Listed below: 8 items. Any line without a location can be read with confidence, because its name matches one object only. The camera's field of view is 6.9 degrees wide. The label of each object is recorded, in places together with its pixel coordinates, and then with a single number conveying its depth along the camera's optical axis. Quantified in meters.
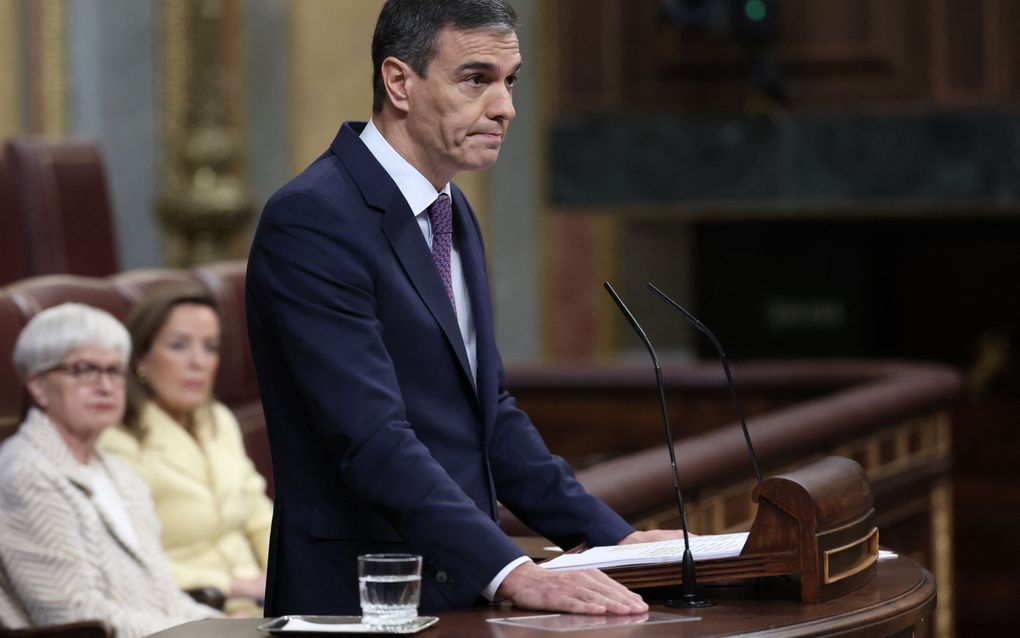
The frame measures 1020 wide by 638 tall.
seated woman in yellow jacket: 13.78
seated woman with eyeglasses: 12.63
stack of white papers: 11.11
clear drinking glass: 10.92
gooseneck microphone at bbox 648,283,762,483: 11.20
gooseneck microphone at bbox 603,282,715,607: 11.07
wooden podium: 11.06
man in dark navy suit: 11.08
